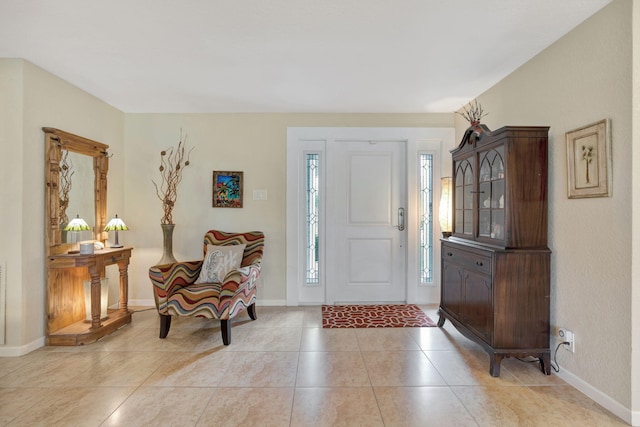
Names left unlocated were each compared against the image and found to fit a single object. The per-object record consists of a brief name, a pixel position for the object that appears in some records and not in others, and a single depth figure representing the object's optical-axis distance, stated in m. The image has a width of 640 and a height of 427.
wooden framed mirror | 2.98
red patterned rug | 3.49
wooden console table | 2.96
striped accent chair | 2.99
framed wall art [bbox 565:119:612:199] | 2.02
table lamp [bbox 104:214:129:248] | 3.51
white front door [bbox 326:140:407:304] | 4.23
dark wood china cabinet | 2.40
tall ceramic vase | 3.83
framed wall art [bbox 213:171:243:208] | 4.14
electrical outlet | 2.30
